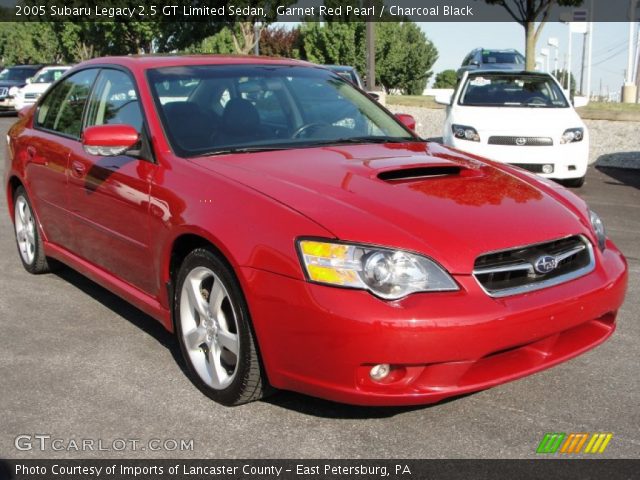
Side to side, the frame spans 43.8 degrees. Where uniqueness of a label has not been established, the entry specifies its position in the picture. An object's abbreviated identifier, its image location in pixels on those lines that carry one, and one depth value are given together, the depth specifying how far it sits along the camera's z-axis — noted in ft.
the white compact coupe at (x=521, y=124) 32.07
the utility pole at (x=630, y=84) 72.28
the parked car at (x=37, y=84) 78.28
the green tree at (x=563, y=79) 125.43
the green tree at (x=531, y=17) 58.80
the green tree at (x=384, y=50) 141.69
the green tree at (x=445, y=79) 152.54
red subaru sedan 9.80
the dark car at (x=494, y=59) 86.63
